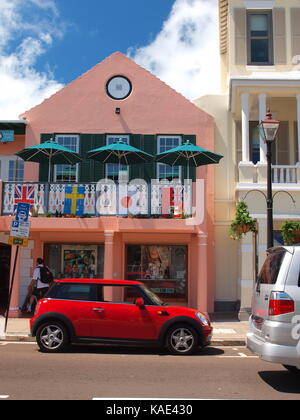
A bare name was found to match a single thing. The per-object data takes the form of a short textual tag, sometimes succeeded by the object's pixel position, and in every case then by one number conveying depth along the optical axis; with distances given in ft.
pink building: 50.42
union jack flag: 45.85
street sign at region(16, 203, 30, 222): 39.04
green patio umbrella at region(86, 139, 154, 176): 44.91
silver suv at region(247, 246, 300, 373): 20.92
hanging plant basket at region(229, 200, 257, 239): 43.62
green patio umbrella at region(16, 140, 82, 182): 45.44
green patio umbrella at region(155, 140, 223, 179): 45.29
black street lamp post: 35.04
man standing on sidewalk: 44.20
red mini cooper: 29.96
